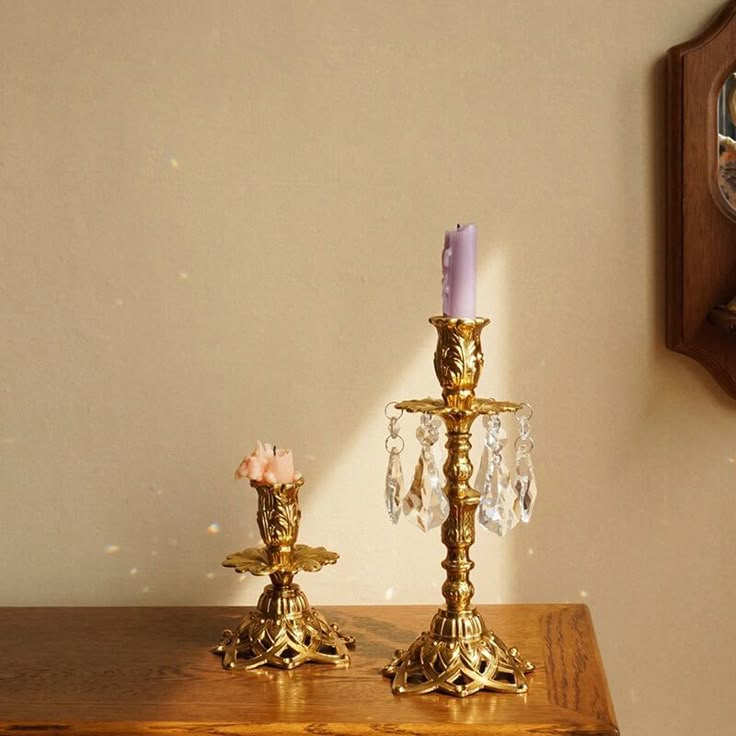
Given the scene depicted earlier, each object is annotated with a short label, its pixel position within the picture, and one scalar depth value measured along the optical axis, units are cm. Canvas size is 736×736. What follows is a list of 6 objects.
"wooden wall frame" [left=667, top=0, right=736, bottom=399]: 148
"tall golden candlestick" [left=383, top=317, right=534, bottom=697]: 121
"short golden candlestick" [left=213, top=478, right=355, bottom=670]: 132
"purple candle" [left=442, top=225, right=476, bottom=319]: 120
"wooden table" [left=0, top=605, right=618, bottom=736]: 116
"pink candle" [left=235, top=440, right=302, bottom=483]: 133
